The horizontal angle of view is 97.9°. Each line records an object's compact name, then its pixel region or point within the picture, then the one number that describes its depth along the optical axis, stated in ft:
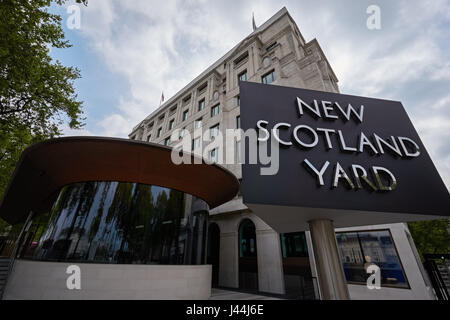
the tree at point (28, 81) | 31.58
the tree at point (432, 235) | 78.33
